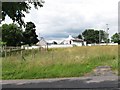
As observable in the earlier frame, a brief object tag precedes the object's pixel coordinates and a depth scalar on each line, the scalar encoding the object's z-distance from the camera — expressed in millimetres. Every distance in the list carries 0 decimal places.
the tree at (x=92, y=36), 60684
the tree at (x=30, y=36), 37237
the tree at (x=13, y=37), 30913
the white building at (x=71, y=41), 54332
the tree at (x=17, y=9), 3693
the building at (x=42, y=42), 46610
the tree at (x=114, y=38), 52343
